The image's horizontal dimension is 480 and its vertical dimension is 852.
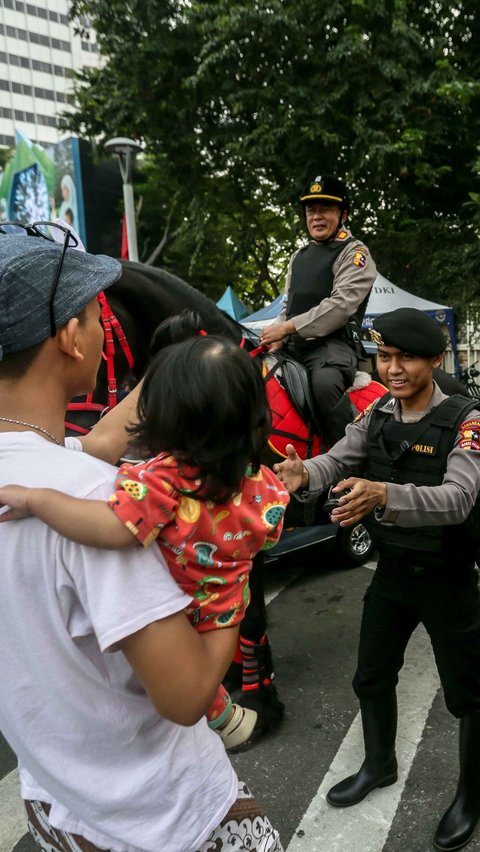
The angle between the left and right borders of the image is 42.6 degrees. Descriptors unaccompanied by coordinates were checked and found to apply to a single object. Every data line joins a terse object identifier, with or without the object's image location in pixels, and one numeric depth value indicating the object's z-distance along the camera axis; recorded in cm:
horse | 281
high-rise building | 6681
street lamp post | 961
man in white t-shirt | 93
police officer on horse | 332
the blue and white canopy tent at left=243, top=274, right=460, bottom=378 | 1124
